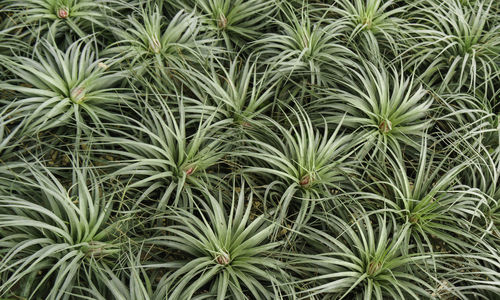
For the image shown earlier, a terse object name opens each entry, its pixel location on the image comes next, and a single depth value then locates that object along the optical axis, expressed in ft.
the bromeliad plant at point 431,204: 4.96
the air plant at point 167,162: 5.05
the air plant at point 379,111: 5.71
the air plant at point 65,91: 5.49
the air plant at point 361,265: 4.50
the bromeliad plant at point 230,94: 5.82
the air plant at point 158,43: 6.17
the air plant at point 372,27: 6.65
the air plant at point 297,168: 5.12
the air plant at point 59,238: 4.37
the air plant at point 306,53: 6.31
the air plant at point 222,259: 4.43
